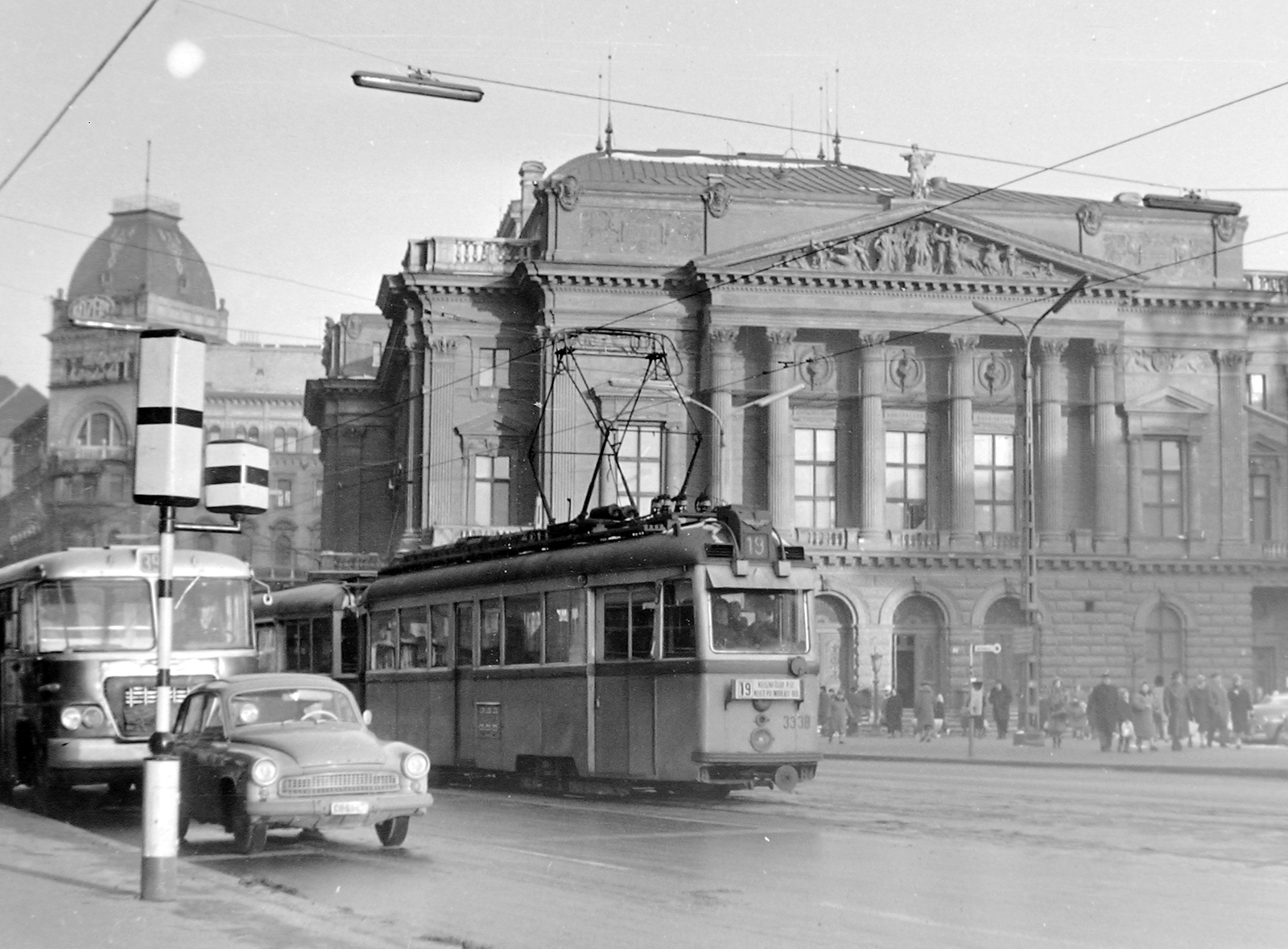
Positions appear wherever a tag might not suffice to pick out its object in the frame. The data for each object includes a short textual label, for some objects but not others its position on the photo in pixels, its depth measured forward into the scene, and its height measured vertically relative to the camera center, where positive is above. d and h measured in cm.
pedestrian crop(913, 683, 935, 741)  4625 -191
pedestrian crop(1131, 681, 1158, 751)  3772 -164
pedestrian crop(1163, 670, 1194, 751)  3781 -143
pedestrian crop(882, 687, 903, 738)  4872 -199
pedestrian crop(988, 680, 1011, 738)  4622 -166
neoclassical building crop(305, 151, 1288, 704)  5762 +796
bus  1872 -18
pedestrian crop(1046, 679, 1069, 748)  4047 -168
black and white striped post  1150 +120
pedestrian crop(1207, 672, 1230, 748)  3859 -153
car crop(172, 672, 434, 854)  1435 -104
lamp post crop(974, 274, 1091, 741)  4022 +194
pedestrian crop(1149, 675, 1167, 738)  4293 -185
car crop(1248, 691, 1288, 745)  4125 -187
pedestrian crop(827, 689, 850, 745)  4566 -194
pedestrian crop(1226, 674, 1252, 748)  4053 -157
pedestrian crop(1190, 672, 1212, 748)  3843 -143
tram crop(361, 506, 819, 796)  1975 -21
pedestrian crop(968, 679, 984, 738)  4053 -139
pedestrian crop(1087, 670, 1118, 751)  3825 -153
